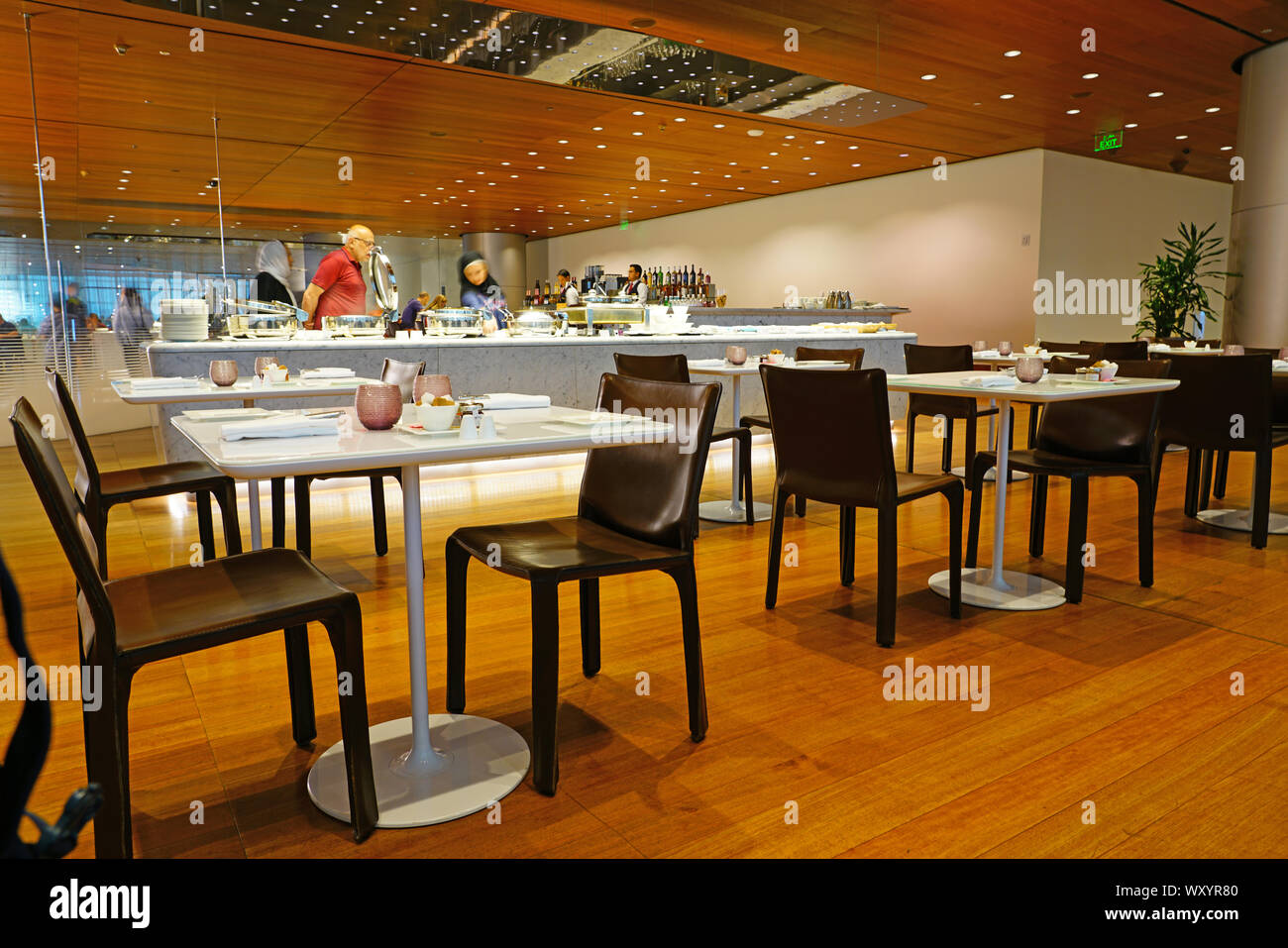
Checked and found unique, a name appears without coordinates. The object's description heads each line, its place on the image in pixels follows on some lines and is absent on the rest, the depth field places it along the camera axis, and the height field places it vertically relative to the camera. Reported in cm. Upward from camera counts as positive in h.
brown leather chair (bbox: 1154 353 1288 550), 374 -29
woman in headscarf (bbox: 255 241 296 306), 578 +49
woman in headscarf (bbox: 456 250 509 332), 611 +45
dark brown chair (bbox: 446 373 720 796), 183 -45
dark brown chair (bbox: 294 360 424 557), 340 -51
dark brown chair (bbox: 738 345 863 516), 429 -6
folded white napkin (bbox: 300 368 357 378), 334 -9
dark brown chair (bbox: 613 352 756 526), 421 -11
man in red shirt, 509 +41
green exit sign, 971 +226
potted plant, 754 +43
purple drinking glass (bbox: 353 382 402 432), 183 -11
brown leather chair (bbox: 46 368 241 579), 228 -41
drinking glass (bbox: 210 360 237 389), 294 -7
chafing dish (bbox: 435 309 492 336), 519 +16
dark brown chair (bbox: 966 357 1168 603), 309 -42
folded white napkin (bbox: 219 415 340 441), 166 -15
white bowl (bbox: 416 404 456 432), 175 -13
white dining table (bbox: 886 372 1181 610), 278 -37
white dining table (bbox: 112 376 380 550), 276 -13
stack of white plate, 421 +15
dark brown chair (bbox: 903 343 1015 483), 476 -15
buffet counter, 472 -3
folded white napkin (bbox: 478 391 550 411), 216 -13
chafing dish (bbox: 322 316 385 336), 483 +14
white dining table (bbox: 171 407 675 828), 160 -68
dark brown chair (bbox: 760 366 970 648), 268 -35
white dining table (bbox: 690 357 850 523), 427 -68
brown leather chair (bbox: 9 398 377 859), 137 -46
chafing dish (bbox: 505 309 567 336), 571 +16
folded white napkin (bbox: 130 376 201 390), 294 -11
